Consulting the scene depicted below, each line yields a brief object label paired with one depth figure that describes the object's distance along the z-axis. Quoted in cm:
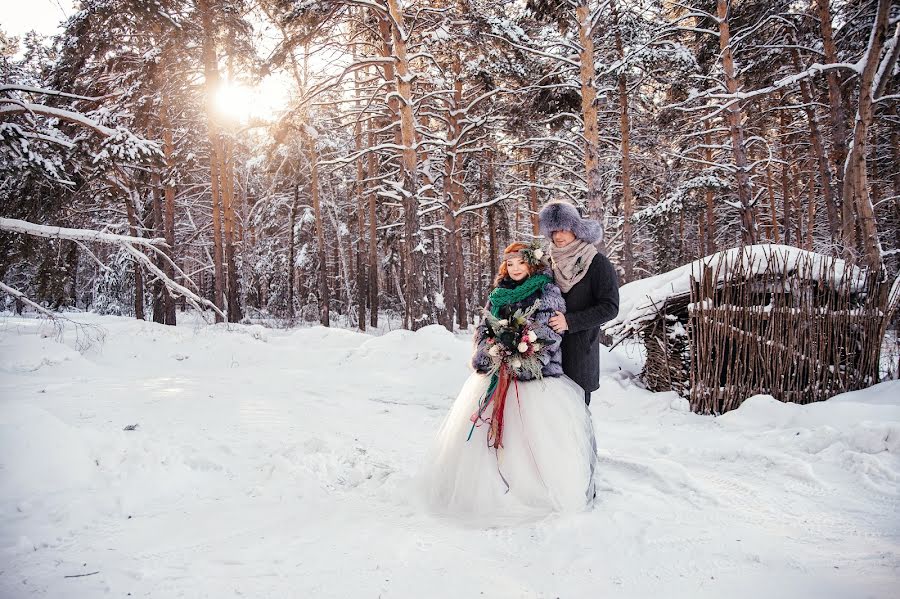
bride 302
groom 336
